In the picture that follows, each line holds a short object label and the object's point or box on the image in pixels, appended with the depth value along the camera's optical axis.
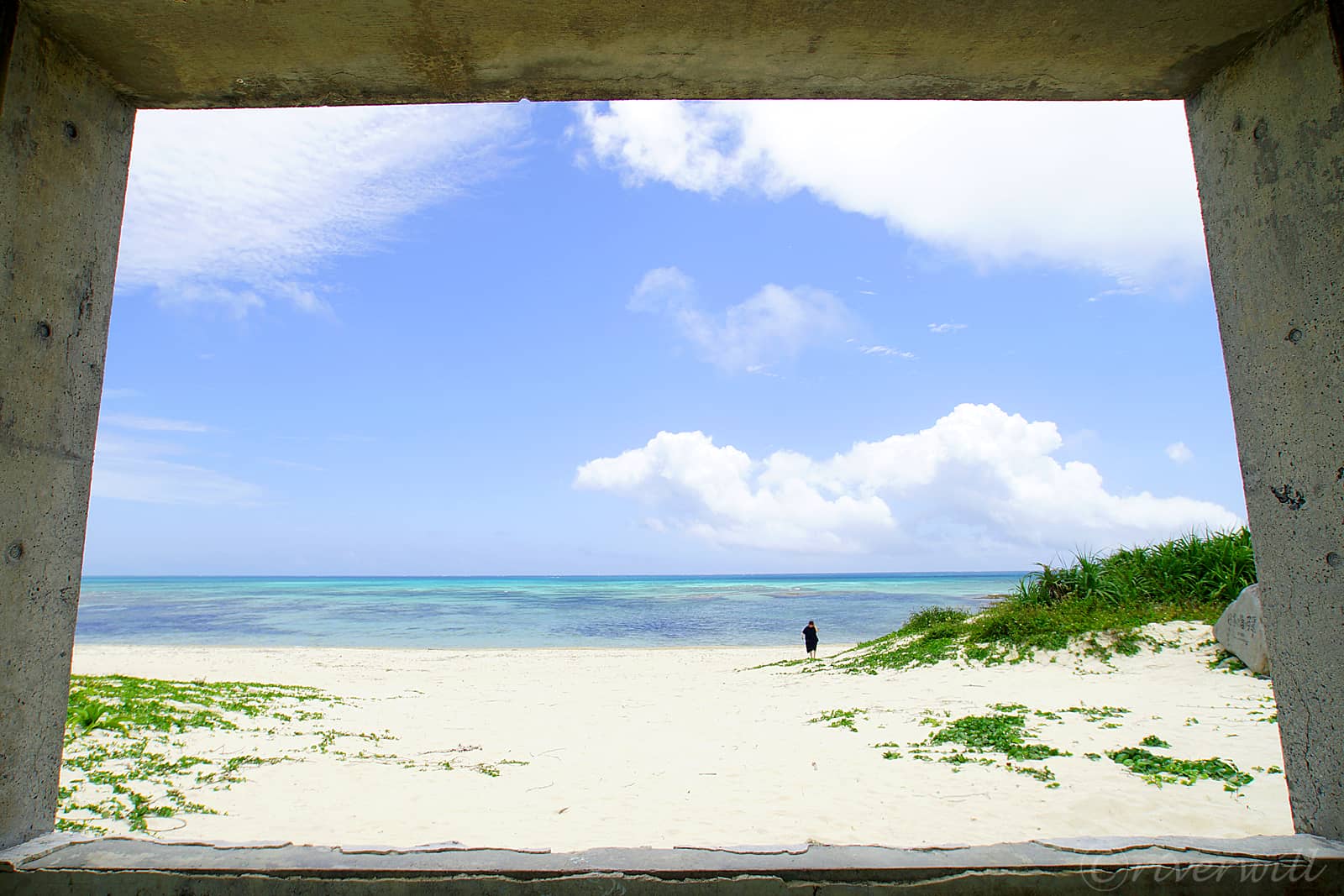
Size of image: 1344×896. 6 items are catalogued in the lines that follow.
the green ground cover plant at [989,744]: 5.87
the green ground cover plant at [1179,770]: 5.04
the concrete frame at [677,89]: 2.27
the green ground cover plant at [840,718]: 7.72
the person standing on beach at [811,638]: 16.89
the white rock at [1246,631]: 7.77
